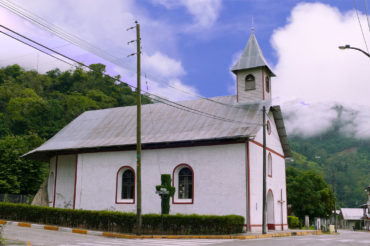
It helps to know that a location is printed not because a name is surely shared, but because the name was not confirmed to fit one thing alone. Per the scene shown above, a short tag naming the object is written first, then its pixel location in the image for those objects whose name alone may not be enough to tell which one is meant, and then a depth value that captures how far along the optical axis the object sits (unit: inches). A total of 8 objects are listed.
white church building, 996.6
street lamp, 583.5
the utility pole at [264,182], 908.8
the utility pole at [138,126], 807.1
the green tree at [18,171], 1594.5
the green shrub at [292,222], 1501.0
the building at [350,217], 3777.1
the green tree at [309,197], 1927.9
